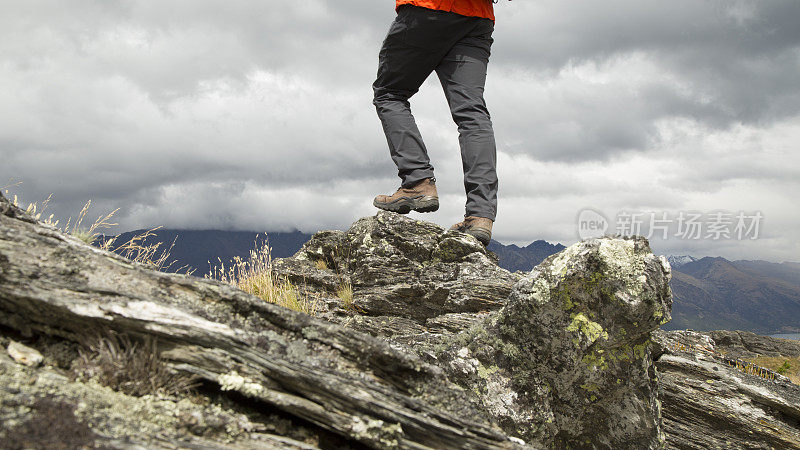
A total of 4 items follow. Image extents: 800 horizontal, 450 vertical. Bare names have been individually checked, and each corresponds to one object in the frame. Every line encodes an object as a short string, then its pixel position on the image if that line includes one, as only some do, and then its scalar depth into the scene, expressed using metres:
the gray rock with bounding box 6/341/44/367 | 2.71
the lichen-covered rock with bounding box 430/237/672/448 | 4.41
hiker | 7.27
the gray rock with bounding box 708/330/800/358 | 14.87
